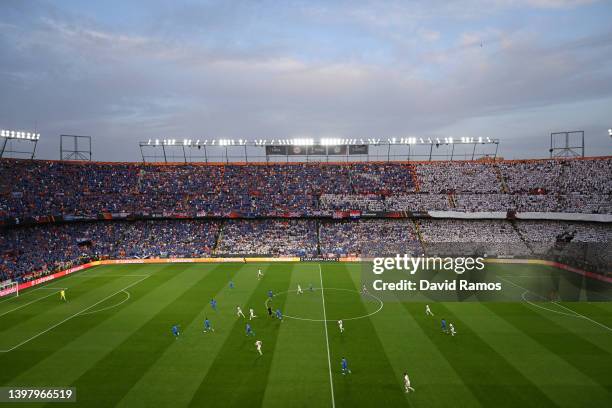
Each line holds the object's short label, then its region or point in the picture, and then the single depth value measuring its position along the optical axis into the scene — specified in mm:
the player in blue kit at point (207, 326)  26662
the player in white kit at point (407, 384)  18500
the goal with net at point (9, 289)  36438
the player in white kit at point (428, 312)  30047
